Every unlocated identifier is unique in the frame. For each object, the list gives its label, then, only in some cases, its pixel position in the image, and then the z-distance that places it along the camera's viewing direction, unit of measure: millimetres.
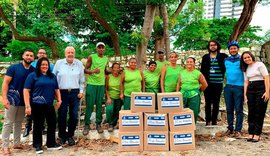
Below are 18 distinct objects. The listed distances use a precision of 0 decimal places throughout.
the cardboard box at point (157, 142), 3669
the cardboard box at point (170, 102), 3721
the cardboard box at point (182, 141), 3678
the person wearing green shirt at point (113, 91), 4044
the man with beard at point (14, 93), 3449
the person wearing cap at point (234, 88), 3955
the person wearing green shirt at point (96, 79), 3898
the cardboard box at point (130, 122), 3692
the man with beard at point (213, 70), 4101
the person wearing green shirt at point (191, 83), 3932
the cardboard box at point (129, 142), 3669
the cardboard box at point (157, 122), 3695
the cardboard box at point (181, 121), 3715
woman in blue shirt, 3409
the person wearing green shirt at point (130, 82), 3935
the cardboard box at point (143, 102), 3741
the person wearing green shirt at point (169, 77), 3984
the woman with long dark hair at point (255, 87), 3789
